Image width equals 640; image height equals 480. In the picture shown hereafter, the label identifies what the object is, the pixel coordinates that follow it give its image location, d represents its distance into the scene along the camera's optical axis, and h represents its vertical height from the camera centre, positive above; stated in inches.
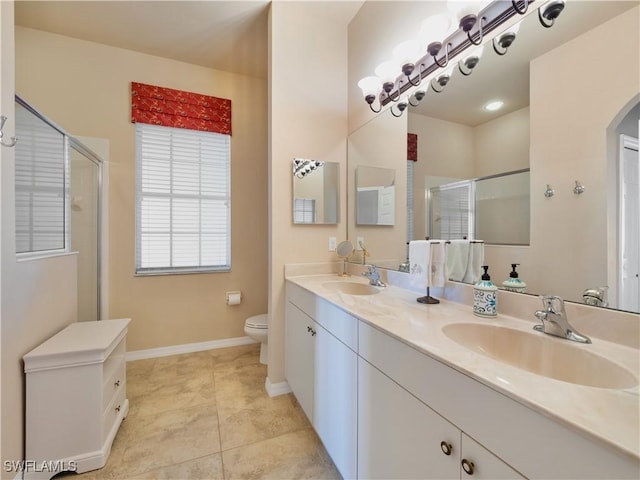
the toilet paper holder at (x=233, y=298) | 109.1 -24.2
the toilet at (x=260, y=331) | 89.0 -30.8
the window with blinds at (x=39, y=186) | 53.0 +12.0
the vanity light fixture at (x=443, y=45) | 42.8 +37.7
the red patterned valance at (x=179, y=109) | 97.7 +49.9
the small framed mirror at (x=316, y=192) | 79.3 +14.4
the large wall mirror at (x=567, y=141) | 31.5 +14.4
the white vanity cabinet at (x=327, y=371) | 44.4 -26.5
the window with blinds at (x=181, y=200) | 100.5 +15.1
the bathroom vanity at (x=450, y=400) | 18.4 -14.8
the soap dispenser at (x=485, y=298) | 40.9 -9.1
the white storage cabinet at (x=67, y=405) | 48.9 -31.5
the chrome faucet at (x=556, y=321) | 31.5 -9.9
